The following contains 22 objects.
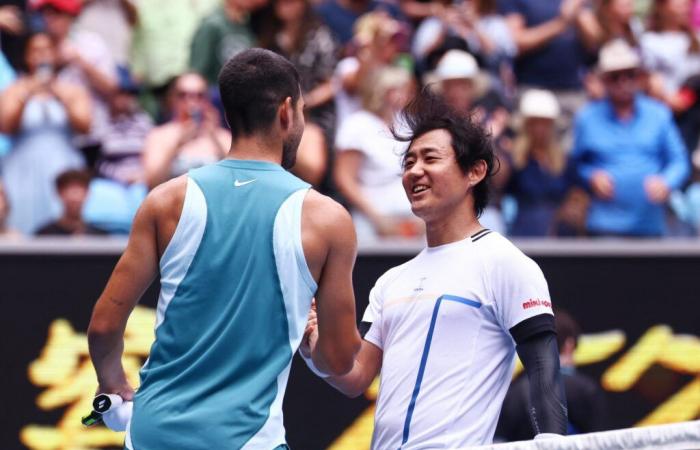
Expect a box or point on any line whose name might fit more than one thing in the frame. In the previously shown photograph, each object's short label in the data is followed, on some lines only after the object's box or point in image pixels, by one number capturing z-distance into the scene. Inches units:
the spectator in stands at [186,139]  629.9
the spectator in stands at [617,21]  804.6
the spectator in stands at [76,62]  687.7
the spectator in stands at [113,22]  727.1
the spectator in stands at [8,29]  687.7
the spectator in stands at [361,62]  704.1
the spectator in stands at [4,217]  616.1
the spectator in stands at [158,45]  732.0
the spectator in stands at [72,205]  623.2
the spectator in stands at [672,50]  809.5
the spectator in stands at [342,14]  758.5
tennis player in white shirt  318.7
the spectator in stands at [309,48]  708.7
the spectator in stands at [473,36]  746.2
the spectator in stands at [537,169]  681.6
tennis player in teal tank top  291.7
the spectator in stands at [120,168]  639.1
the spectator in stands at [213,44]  716.7
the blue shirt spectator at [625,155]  687.7
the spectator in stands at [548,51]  788.0
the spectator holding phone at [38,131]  651.5
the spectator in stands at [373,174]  647.8
